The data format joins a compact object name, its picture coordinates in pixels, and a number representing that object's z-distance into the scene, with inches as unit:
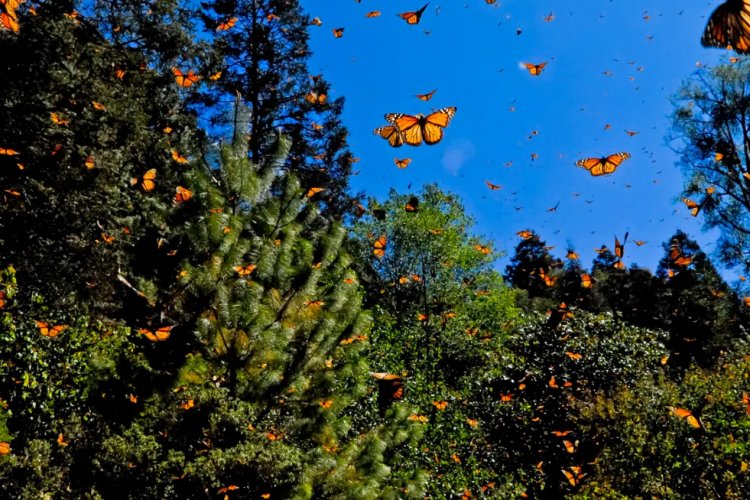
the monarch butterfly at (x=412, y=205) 815.1
